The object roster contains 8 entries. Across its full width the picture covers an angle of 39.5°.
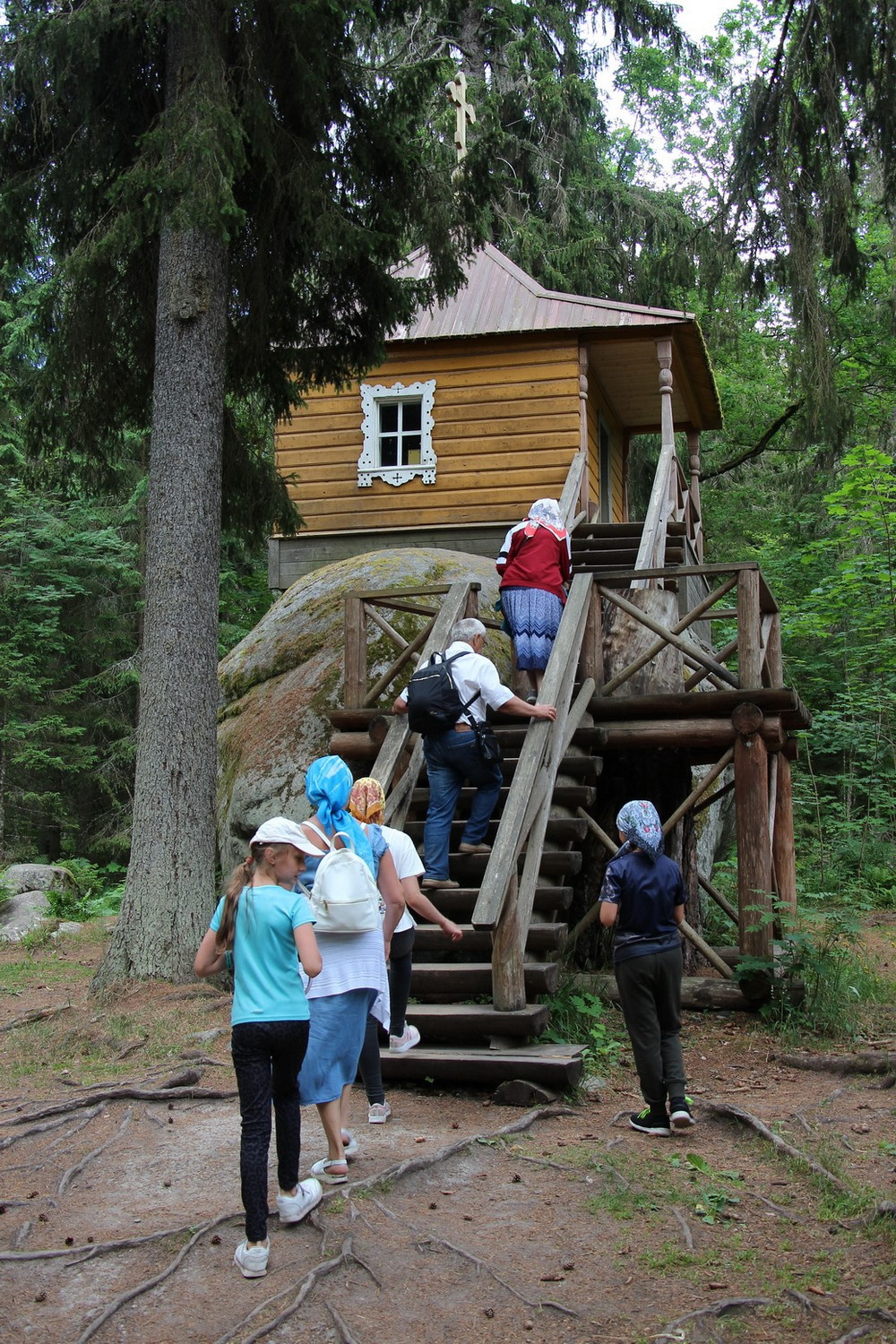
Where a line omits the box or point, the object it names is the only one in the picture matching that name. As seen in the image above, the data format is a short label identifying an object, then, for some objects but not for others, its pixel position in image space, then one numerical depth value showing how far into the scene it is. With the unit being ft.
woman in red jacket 30.35
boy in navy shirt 19.70
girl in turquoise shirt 13.74
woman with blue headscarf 16.29
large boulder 35.73
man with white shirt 24.43
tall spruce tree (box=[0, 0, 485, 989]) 30.53
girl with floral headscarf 19.11
